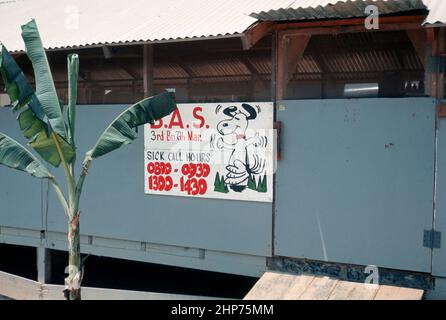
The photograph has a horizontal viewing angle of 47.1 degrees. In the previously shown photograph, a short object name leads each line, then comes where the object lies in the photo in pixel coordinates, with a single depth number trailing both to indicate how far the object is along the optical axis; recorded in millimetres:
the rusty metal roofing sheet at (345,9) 4746
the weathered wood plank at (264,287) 5152
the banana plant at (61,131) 5461
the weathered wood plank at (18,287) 7875
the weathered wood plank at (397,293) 4938
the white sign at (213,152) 6012
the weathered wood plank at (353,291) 5008
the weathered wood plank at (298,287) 5119
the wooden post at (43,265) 7852
